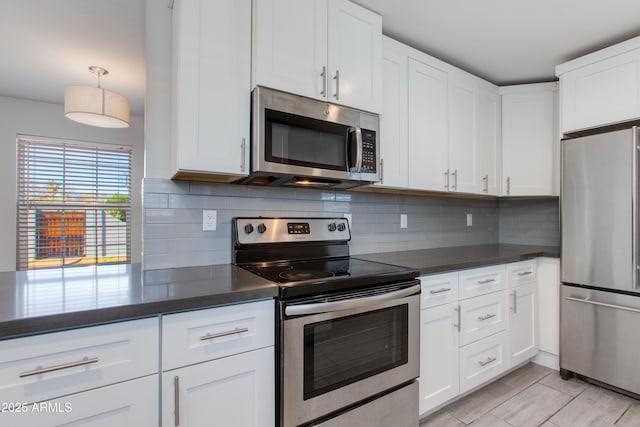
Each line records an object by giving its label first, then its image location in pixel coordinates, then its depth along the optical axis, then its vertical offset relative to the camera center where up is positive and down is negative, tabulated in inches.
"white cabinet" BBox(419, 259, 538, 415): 70.0 -28.3
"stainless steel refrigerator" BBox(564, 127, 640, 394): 78.9 -11.6
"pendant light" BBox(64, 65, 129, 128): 98.5 +34.4
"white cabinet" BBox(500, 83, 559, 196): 103.7 +25.6
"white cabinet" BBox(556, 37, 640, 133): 81.0 +35.2
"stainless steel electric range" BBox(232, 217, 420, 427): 49.2 -20.5
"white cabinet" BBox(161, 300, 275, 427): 41.7 -21.6
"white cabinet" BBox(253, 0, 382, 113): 60.4 +34.5
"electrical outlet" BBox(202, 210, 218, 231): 68.2 -1.2
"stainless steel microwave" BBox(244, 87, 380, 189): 59.4 +15.0
